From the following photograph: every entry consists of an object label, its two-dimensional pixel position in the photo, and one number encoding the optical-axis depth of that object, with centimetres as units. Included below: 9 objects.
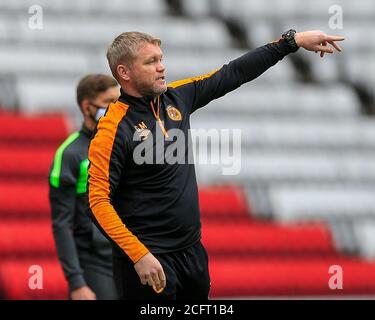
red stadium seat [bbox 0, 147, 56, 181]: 1339
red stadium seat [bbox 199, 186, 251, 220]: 1388
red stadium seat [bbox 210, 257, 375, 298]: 1280
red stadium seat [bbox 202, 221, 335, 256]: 1340
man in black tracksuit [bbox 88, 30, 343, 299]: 696
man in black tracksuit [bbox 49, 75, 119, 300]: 864
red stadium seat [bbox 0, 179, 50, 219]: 1273
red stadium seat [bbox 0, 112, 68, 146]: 1398
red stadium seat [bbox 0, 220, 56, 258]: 1212
